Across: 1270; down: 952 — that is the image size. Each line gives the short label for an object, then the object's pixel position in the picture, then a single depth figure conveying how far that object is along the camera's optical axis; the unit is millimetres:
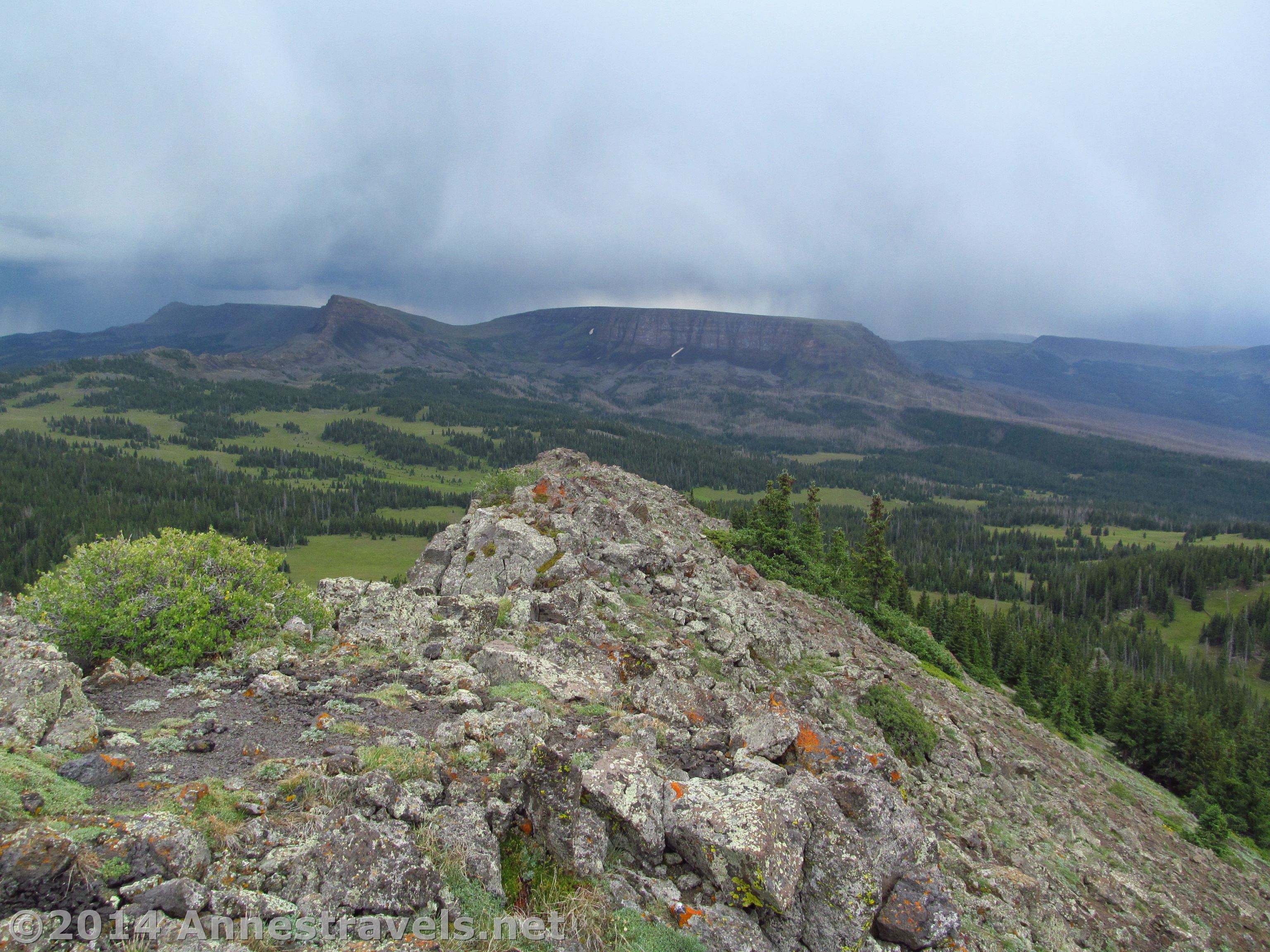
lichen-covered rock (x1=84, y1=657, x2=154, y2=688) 14727
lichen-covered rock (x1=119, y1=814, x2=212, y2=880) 7664
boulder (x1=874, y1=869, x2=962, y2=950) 10367
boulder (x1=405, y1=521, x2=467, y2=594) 32781
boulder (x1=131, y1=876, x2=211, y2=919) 7172
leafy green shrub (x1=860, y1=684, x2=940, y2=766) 27828
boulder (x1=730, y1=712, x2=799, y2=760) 14258
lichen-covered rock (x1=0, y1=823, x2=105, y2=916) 6664
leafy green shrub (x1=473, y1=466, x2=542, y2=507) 46469
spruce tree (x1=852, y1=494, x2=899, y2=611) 65750
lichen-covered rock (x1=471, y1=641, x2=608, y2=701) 17328
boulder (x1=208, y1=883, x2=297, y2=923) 7605
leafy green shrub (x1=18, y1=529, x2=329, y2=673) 17062
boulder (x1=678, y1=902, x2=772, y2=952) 9633
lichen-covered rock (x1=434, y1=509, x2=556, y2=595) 29000
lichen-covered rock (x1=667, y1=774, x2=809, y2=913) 10281
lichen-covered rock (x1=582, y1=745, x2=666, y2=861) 10797
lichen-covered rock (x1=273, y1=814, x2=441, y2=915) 8289
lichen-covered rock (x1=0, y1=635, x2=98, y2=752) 11203
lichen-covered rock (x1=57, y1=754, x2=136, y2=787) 9984
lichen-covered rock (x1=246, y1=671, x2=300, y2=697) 15352
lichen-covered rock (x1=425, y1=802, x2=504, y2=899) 9586
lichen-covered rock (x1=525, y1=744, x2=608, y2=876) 10219
